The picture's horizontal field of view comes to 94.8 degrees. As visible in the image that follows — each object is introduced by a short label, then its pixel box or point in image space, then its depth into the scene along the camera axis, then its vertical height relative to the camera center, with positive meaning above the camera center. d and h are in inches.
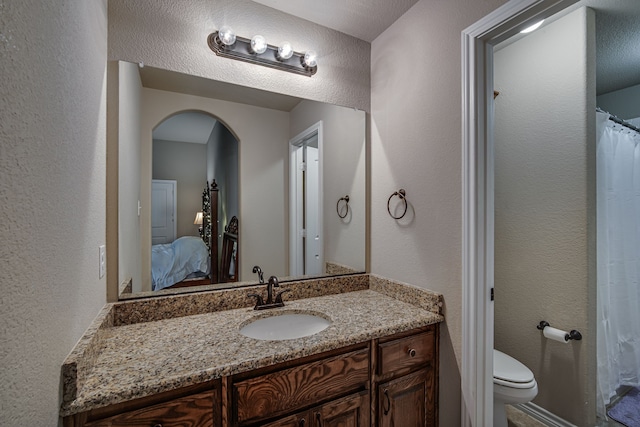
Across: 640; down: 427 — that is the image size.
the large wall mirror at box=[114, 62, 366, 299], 54.2 +6.2
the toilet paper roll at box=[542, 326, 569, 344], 70.6 -29.5
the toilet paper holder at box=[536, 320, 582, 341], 69.3 -28.9
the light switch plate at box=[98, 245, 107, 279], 43.8 -7.4
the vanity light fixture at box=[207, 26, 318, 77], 57.1 +33.4
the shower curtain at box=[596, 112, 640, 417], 75.3 -11.8
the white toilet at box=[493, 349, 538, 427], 61.2 -36.4
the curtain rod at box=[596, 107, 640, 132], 77.9 +25.0
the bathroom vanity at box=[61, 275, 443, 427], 33.5 -20.9
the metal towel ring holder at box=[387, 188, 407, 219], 64.5 +4.0
